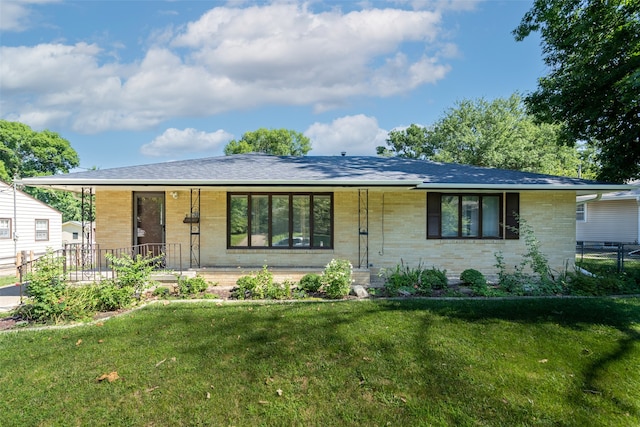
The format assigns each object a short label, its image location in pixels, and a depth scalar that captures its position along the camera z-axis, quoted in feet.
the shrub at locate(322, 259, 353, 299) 23.44
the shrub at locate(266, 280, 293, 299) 23.36
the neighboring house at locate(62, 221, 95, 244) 103.60
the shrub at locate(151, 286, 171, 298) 23.85
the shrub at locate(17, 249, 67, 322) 19.06
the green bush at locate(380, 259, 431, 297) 24.38
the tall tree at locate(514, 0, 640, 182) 31.27
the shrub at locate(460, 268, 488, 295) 24.02
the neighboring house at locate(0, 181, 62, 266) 63.72
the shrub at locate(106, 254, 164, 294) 22.13
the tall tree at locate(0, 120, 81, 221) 127.13
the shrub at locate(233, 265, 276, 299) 23.73
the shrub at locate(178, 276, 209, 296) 24.56
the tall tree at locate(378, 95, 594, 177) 86.63
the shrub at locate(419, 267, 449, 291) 25.04
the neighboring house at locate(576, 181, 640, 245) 64.49
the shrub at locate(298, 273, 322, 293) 24.73
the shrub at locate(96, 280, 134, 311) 20.83
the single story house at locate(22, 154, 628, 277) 32.12
